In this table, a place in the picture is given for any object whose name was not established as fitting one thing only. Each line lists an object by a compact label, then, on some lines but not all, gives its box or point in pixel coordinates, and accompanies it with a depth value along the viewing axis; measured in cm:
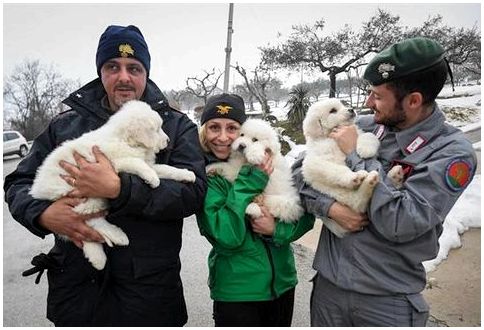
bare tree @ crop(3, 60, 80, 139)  2834
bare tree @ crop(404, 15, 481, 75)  1717
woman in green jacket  222
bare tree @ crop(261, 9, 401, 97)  1881
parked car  2048
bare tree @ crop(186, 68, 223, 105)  2112
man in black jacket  197
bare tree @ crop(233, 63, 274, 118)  1904
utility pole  874
